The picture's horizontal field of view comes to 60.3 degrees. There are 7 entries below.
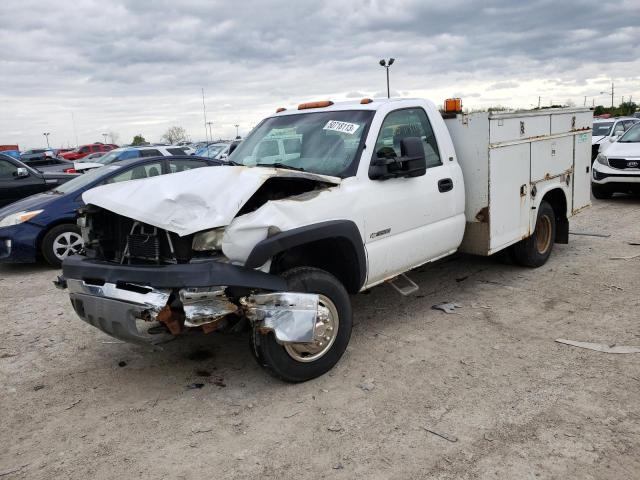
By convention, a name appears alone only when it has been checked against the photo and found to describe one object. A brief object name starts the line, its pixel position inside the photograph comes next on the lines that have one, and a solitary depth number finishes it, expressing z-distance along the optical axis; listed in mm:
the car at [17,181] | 9766
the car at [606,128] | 15391
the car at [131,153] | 15117
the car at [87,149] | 38094
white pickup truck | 3527
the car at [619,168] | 11000
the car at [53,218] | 7551
